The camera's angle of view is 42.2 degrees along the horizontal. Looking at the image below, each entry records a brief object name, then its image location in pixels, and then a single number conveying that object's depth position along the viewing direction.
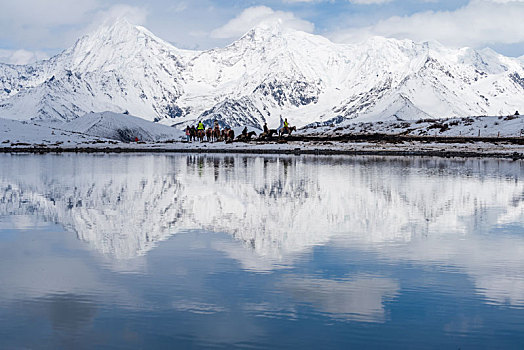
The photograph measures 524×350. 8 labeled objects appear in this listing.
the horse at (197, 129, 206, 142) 123.19
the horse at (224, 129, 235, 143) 112.69
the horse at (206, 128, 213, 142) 124.19
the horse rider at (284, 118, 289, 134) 118.81
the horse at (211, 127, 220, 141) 122.71
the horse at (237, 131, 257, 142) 117.44
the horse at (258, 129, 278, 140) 120.10
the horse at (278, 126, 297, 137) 122.81
